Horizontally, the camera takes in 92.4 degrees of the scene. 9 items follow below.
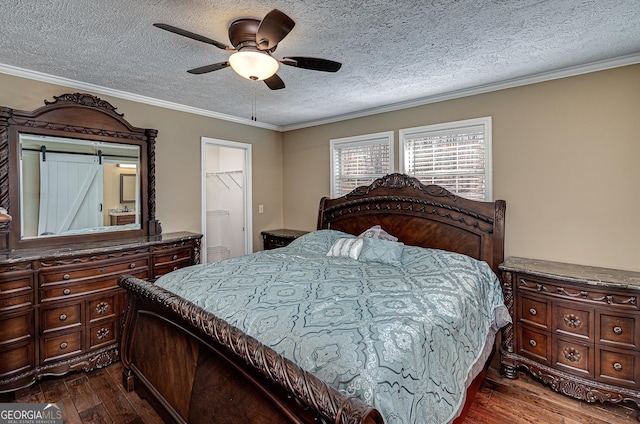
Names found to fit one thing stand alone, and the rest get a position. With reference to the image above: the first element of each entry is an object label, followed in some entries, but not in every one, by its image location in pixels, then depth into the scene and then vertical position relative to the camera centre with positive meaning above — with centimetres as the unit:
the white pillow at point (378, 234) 328 -28
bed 114 -57
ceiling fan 168 +95
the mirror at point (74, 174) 267 +36
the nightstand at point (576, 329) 215 -93
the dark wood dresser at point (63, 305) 236 -79
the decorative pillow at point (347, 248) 299 -39
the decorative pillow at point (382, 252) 279 -41
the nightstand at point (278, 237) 433 -40
